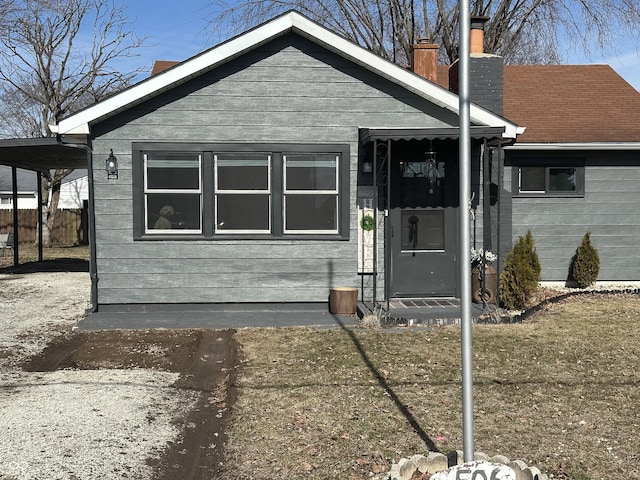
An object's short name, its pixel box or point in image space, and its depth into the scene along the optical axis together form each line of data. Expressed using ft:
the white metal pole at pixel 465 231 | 12.41
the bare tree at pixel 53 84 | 92.63
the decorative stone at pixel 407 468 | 12.76
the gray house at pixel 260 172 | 33.12
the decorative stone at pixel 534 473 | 12.41
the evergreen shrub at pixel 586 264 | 41.32
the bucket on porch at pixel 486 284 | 34.04
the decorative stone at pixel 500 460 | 12.82
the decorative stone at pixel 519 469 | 12.54
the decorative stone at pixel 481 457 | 13.20
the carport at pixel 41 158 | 32.94
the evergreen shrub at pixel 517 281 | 33.45
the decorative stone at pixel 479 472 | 11.50
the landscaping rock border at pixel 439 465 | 12.55
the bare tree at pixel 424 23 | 80.79
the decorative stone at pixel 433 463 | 13.17
